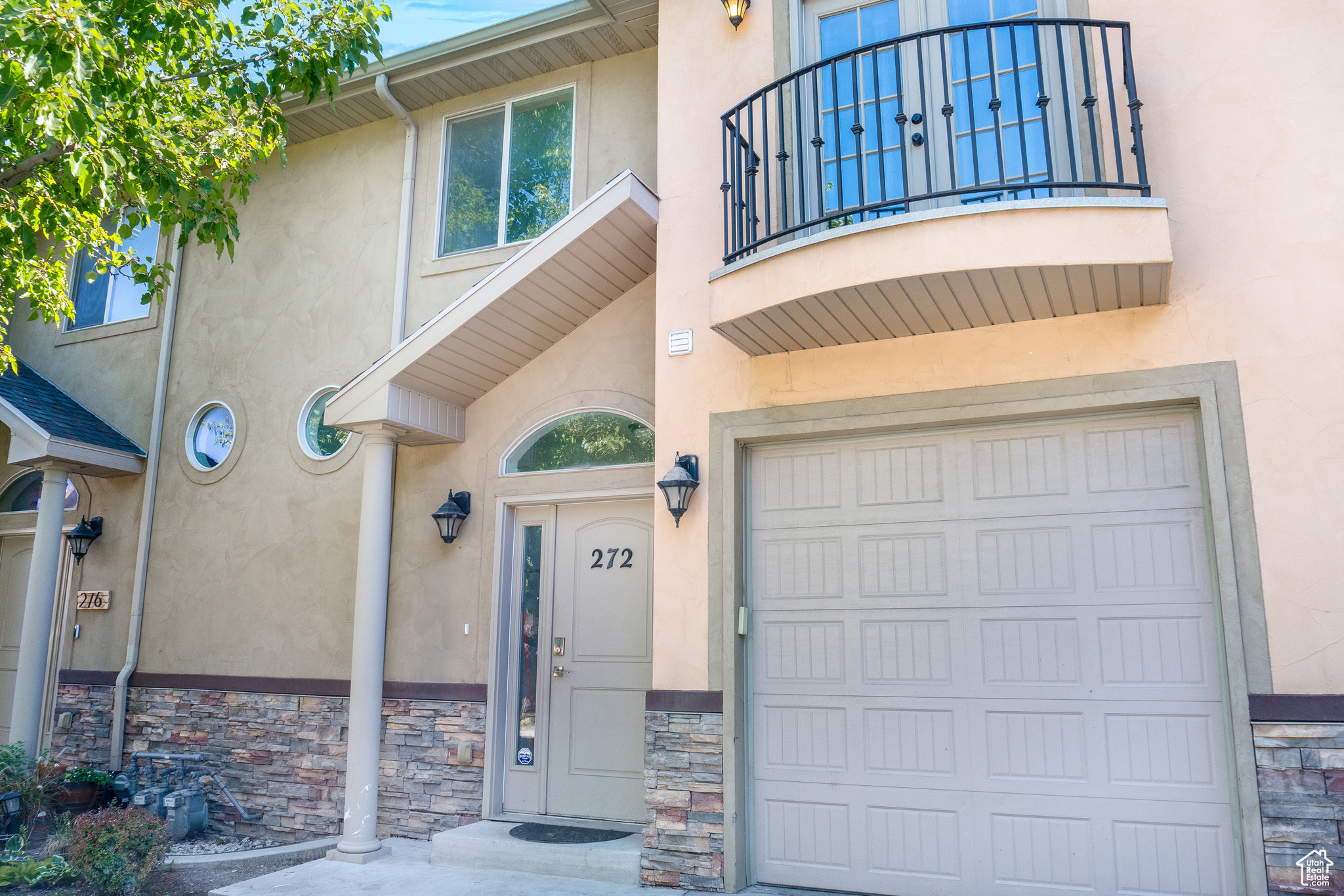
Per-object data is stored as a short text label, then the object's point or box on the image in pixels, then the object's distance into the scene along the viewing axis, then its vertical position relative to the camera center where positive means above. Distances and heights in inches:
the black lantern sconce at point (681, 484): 203.0 +35.5
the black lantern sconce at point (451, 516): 261.4 +36.2
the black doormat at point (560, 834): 221.1 -46.8
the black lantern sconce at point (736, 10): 221.8 +153.0
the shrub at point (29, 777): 265.3 -39.8
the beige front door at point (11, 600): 337.7 +16.0
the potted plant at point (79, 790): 277.7 -44.9
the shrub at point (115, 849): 209.3 -47.7
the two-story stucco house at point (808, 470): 165.0 +40.3
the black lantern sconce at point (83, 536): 328.2 +38.1
